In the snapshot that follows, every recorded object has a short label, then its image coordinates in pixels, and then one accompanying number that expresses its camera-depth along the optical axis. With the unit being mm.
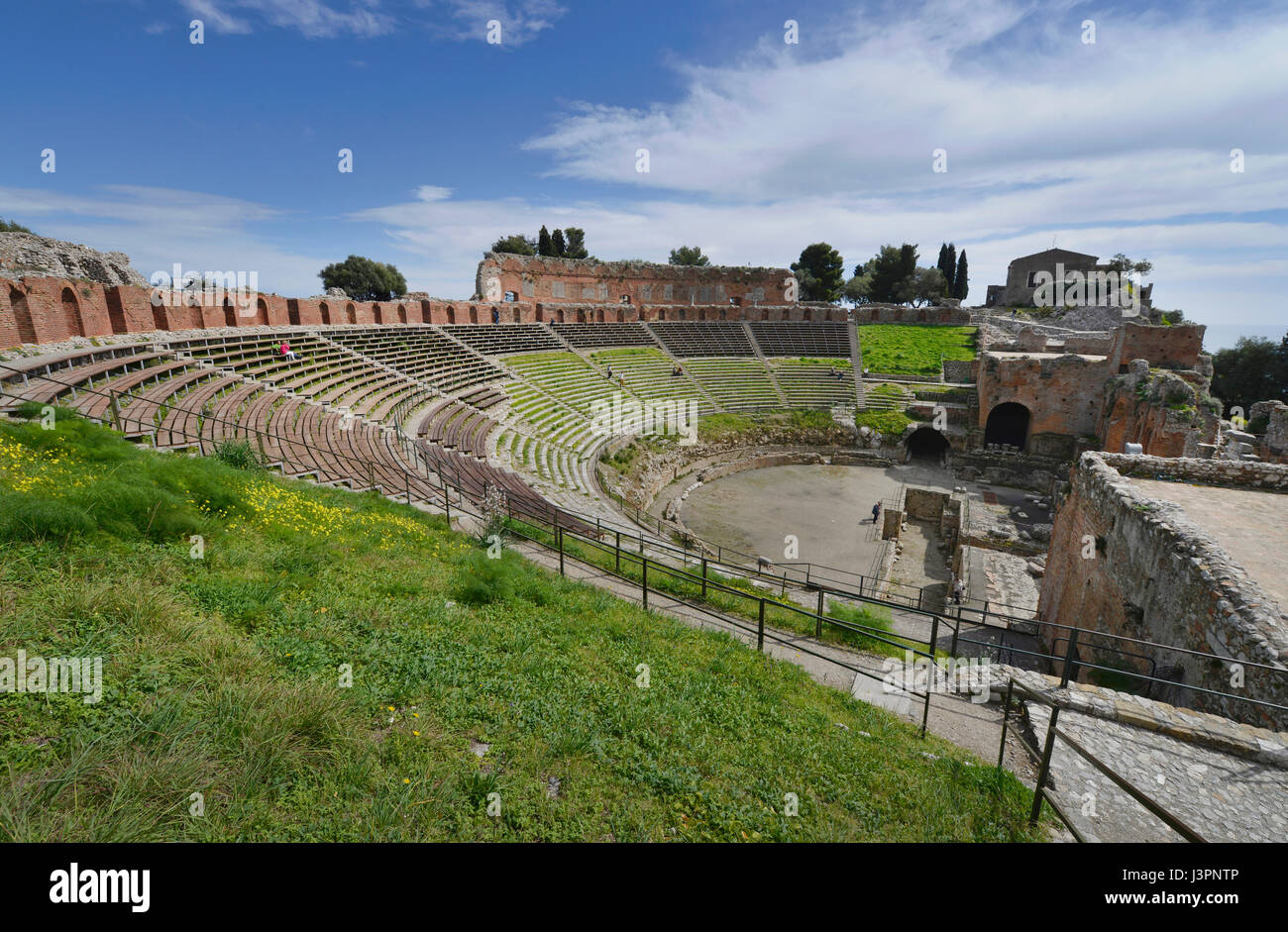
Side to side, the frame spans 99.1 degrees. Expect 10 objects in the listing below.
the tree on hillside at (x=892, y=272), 56344
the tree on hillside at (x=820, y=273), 58875
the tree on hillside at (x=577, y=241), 64875
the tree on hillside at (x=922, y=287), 56219
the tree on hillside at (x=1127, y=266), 44750
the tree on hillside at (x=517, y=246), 59753
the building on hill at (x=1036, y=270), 45688
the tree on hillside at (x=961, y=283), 58938
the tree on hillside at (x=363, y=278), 52406
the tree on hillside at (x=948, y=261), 58844
